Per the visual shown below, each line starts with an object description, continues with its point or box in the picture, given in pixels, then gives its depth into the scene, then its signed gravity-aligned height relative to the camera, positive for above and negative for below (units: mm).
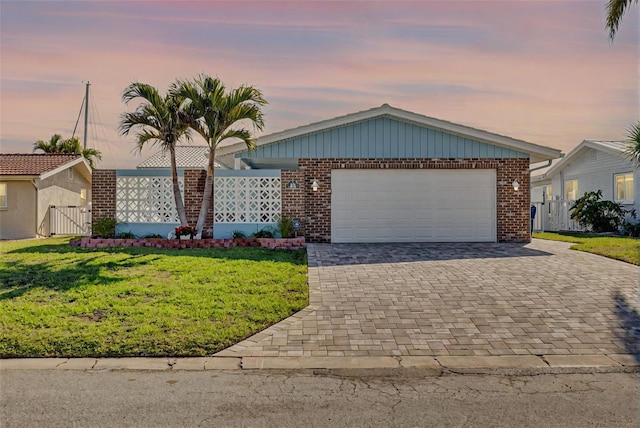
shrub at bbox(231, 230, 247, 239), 14086 -623
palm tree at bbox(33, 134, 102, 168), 28953 +4024
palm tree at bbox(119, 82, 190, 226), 13162 +2596
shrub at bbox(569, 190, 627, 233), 19844 -69
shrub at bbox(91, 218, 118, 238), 14078 -407
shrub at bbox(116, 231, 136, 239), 14059 -639
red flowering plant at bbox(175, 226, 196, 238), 13484 -498
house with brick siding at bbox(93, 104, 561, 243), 14414 +822
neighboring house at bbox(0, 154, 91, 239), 18609 +767
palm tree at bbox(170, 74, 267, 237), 13078 +2785
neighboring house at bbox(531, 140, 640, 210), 20203 +1835
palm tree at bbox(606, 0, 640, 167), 14459 +5817
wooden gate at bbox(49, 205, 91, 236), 19531 -284
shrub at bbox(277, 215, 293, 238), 13805 -392
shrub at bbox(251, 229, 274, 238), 13930 -599
